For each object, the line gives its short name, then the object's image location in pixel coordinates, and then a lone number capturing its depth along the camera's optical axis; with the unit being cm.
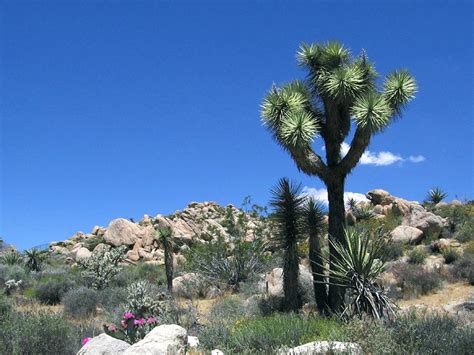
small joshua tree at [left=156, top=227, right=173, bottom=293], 2303
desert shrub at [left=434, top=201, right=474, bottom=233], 3203
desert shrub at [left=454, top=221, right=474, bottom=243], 2850
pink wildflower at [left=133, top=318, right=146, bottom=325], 1188
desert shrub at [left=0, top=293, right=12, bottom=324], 1137
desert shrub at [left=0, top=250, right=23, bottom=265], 3356
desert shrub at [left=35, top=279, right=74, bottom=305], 2205
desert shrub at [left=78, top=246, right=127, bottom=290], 2403
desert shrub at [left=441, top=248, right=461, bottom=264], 2455
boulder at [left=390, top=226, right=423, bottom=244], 2973
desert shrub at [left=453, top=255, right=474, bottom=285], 2138
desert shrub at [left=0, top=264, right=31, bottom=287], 2562
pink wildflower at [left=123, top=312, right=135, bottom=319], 1178
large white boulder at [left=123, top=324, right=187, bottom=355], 806
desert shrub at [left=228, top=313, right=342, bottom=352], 902
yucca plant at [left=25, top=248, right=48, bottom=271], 3186
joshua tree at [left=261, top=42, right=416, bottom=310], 1596
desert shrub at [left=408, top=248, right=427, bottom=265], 2527
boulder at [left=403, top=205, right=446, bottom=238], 3089
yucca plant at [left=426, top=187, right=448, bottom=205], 4481
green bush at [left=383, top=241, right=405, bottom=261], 2591
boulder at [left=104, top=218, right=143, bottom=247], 4331
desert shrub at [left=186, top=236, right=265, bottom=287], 2472
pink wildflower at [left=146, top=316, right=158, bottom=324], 1199
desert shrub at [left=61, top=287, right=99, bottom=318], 1841
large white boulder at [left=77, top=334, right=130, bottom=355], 891
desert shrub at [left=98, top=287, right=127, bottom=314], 1908
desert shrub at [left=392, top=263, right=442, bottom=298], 2030
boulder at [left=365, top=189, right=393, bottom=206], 4534
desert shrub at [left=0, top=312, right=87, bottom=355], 918
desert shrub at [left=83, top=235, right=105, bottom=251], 4543
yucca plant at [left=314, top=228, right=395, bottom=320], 1305
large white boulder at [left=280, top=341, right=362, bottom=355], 691
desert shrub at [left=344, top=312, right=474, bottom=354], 722
